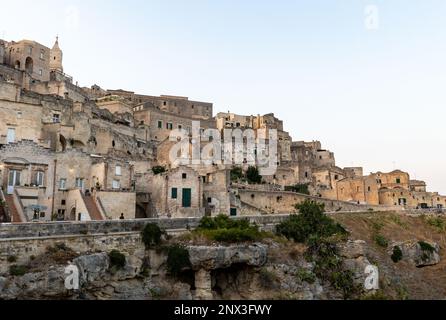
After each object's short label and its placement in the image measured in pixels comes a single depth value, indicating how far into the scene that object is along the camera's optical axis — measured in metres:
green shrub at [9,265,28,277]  20.30
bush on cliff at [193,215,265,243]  27.64
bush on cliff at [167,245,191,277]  25.39
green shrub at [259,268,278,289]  27.47
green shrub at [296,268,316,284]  28.45
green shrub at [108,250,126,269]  23.75
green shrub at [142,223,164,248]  25.69
